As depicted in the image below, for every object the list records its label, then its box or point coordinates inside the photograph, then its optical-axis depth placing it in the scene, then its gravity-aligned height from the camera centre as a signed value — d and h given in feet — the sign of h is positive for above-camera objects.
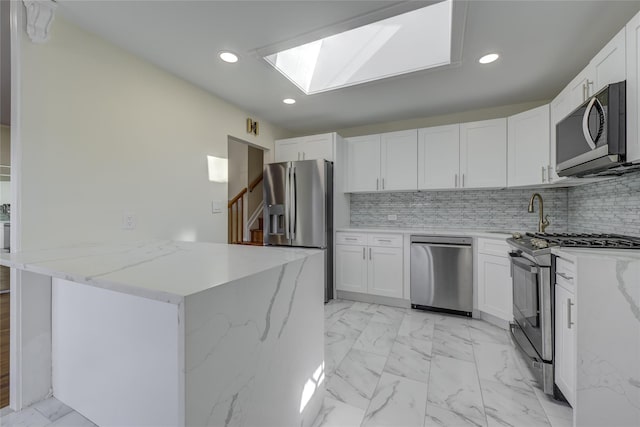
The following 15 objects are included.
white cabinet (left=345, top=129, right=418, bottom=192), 11.63 +2.28
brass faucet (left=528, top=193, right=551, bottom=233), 8.73 -0.24
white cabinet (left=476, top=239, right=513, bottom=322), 8.70 -2.12
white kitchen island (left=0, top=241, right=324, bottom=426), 2.76 -1.64
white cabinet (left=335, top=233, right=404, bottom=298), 10.96 -2.07
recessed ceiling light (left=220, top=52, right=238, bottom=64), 7.32 +4.20
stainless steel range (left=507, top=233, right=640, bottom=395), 5.60 -1.68
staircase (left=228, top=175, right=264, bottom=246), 14.01 -0.55
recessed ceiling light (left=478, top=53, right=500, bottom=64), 7.35 +4.21
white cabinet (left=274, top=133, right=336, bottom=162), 11.98 +2.95
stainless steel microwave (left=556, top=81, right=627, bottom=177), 4.86 +1.54
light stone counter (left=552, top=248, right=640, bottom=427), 4.28 -1.97
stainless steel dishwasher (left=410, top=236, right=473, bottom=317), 9.83 -2.16
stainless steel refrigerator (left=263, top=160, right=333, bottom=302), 11.29 +0.32
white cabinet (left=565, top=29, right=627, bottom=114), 5.09 +2.96
